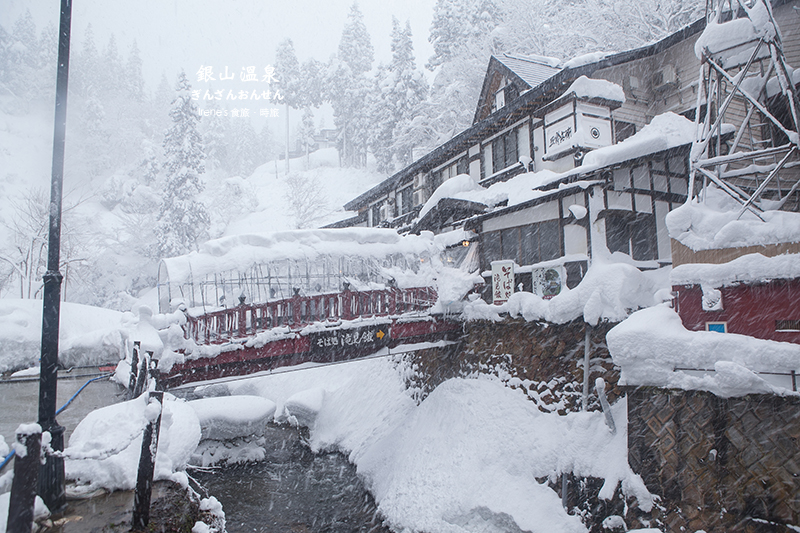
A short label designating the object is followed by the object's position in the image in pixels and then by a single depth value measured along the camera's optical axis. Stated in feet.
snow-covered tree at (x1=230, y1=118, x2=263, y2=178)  260.09
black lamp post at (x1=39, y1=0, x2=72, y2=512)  17.04
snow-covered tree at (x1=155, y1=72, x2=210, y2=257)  116.47
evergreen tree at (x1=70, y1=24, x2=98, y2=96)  191.01
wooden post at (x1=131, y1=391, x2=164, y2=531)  17.69
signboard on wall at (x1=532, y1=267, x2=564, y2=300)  42.78
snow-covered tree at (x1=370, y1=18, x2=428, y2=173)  140.87
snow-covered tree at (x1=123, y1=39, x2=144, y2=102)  226.38
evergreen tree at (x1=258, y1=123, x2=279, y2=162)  279.18
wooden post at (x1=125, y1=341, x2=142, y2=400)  34.97
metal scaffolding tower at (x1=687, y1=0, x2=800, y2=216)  27.86
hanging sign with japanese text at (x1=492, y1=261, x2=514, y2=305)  46.98
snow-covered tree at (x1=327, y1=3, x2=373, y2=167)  190.39
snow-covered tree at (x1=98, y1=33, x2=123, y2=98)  215.51
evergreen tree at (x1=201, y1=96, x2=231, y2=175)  236.63
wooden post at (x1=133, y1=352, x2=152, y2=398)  28.58
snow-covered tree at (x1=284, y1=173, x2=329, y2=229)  142.82
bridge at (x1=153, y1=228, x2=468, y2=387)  35.42
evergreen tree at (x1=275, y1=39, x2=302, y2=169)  221.05
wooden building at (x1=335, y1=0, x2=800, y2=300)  42.09
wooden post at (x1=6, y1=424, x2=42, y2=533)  13.73
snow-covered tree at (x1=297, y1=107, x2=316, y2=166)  223.30
